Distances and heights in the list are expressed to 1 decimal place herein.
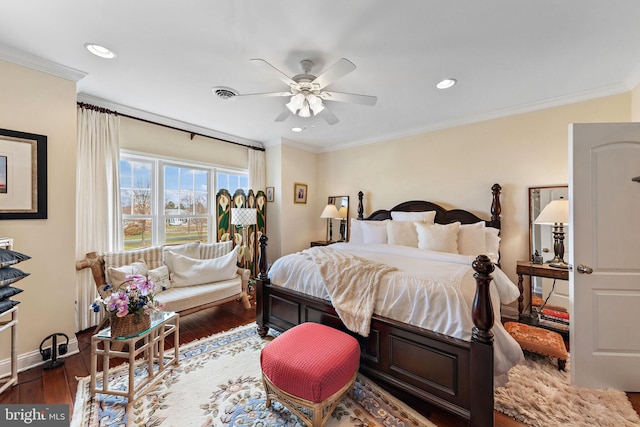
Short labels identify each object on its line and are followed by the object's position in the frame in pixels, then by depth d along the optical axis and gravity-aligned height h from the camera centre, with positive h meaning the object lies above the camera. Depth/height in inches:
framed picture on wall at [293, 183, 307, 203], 192.7 +16.1
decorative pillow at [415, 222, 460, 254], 119.3 -11.6
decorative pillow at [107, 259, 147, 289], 101.6 -23.5
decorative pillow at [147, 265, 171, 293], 113.3 -28.1
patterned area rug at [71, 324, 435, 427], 65.3 -52.5
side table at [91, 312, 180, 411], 68.8 -44.1
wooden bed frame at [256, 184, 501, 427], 58.1 -38.0
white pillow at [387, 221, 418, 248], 131.6 -10.6
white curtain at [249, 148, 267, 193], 185.2 +32.2
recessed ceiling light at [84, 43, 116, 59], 78.5 +52.0
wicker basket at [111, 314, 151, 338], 69.3 -30.4
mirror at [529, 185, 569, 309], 112.8 -13.7
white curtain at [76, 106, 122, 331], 111.9 +9.2
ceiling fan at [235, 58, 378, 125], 79.1 +40.8
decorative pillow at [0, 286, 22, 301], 70.0 -21.5
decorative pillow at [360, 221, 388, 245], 143.3 -10.6
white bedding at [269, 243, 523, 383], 64.9 -23.8
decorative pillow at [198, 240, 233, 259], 139.9 -19.6
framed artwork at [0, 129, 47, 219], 80.9 +13.1
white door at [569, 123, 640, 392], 75.4 -12.6
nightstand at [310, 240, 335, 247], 187.3 -21.5
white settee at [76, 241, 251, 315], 105.8 -26.4
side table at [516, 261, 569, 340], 101.9 -25.6
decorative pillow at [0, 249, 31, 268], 68.1 -11.5
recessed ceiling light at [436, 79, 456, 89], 99.6 +51.7
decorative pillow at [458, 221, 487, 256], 118.6 -12.6
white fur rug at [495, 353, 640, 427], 64.2 -52.0
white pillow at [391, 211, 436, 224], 142.4 -1.5
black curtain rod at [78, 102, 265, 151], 112.7 +49.4
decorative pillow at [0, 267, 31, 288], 69.1 -16.7
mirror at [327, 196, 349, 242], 190.5 -7.0
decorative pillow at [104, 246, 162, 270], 107.0 -19.0
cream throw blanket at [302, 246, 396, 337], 77.8 -23.8
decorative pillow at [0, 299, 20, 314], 70.5 -25.3
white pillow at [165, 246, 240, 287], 123.0 -27.4
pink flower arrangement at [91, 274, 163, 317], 67.8 -23.4
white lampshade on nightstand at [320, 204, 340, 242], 183.9 +1.2
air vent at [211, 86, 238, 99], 105.6 +51.9
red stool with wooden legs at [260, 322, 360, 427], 60.1 -38.7
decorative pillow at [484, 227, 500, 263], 119.5 -13.2
